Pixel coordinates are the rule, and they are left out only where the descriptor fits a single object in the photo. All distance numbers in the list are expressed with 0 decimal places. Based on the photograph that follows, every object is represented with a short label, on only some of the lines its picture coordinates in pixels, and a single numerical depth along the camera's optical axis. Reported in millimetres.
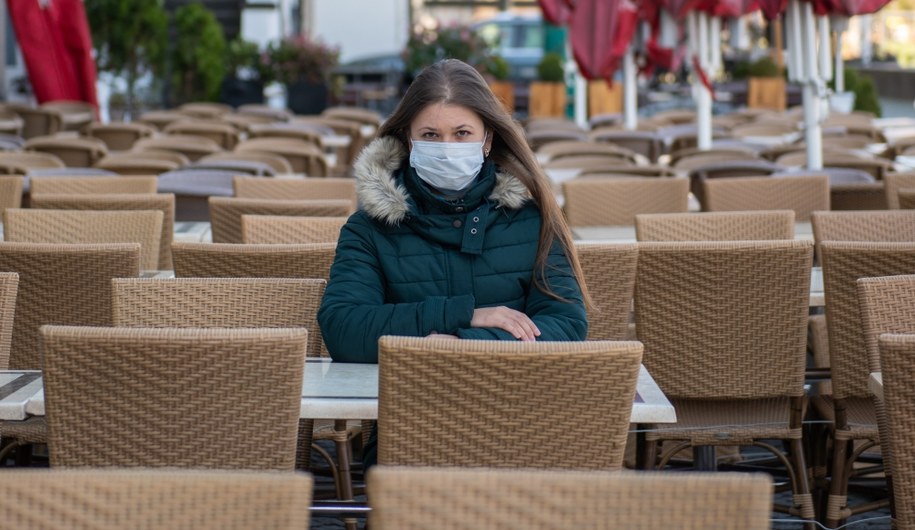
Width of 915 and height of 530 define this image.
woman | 3396
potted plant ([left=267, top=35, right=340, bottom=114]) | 19734
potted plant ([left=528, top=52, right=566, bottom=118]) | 19781
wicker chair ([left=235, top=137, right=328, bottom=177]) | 9391
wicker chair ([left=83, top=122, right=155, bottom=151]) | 11648
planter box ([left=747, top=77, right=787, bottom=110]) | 19875
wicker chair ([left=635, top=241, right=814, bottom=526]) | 4074
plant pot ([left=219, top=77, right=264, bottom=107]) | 20266
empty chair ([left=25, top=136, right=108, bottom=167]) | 9445
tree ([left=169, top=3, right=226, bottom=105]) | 19625
